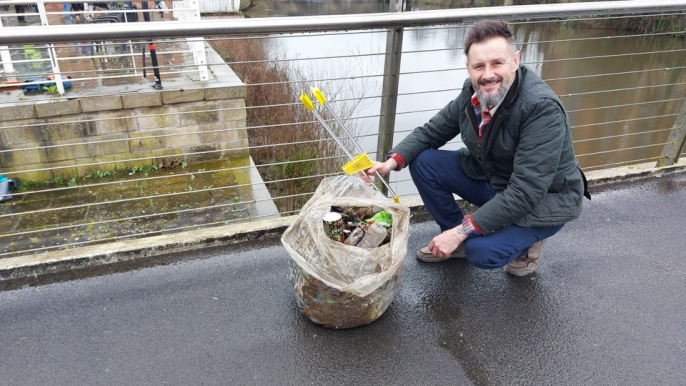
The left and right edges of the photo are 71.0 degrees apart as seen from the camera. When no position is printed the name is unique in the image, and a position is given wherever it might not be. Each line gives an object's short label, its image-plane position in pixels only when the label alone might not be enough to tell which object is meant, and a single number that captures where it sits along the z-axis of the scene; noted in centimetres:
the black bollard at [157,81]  601
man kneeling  190
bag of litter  188
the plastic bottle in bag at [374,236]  200
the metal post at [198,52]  616
